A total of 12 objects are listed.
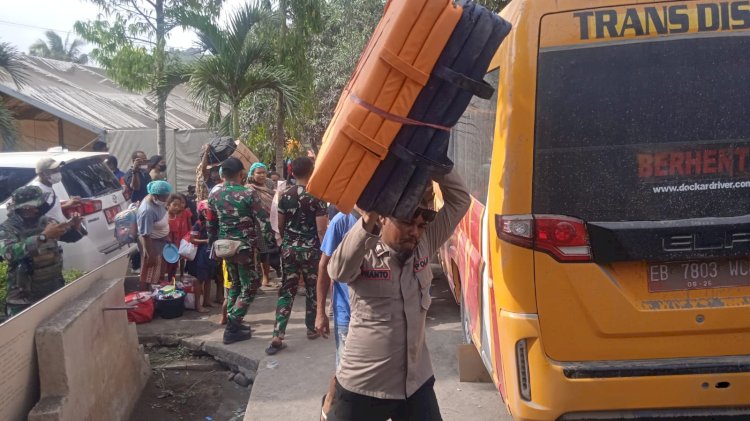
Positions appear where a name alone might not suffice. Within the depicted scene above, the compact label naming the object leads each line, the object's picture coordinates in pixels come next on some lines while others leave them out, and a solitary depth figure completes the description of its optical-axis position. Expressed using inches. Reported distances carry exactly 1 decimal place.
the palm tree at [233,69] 422.3
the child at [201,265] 307.4
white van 290.0
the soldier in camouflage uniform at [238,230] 252.8
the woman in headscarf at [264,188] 307.0
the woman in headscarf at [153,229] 305.9
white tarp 710.5
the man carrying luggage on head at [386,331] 119.0
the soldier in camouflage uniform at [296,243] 231.8
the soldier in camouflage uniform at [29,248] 197.0
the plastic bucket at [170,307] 302.2
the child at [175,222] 325.7
